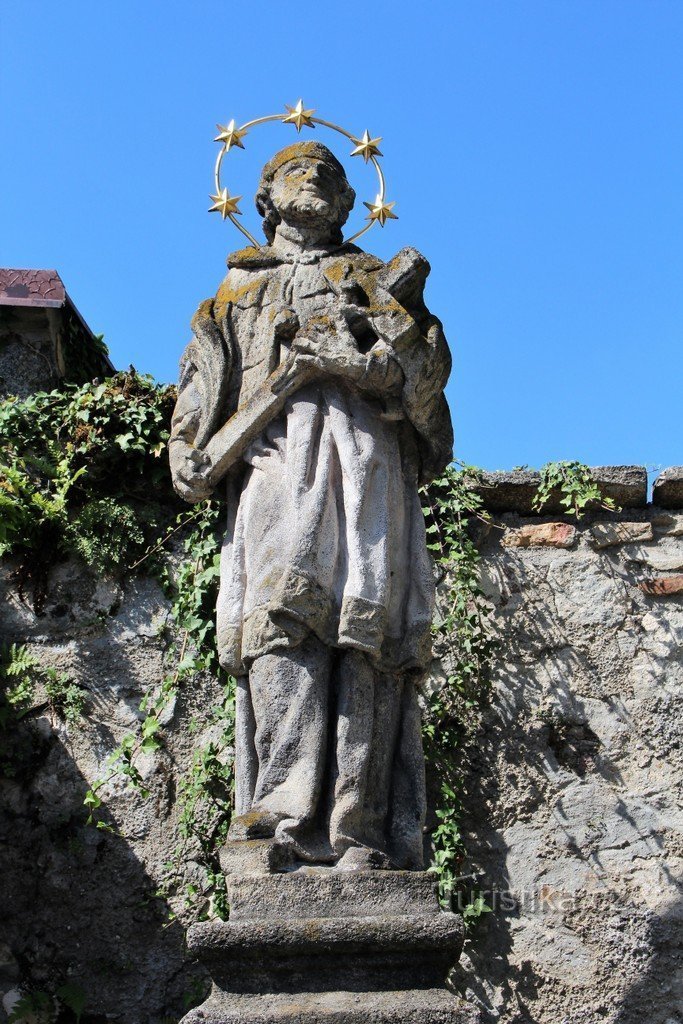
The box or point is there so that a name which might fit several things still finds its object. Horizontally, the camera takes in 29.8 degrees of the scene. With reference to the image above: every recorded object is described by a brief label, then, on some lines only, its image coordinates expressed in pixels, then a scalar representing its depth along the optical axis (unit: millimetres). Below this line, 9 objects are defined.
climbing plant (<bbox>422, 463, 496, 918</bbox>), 5211
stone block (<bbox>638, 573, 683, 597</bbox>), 5650
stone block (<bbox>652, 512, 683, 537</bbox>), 5792
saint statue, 3662
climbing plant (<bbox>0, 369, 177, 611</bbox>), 5734
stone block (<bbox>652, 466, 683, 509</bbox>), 5781
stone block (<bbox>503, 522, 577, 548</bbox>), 5816
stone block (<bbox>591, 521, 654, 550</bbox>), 5766
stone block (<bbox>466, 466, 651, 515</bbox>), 5797
